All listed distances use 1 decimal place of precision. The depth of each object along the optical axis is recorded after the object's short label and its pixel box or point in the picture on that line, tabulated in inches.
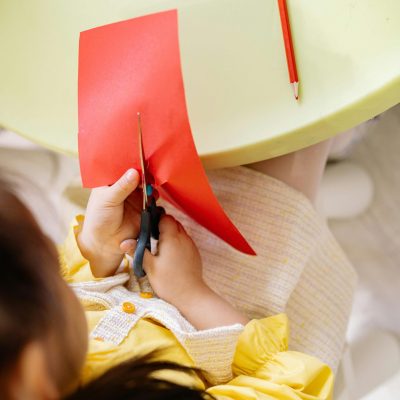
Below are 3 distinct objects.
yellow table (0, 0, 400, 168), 28.9
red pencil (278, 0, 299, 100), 29.4
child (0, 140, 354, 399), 25.5
